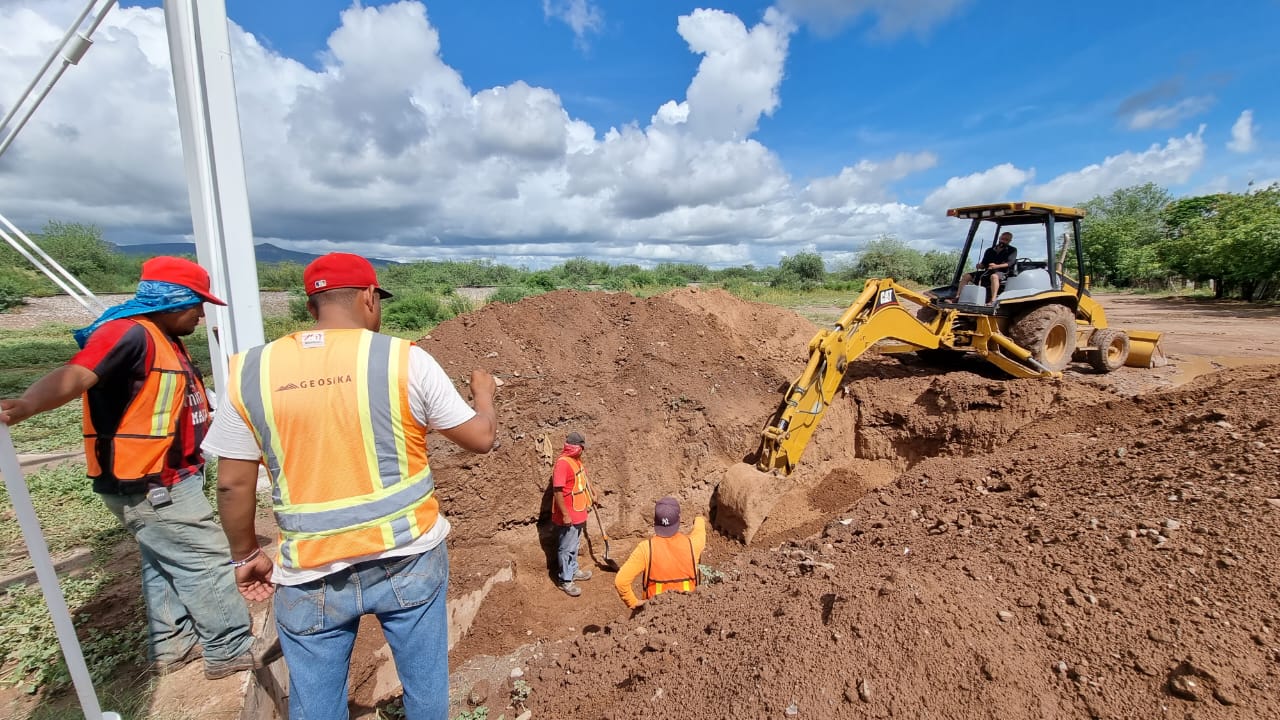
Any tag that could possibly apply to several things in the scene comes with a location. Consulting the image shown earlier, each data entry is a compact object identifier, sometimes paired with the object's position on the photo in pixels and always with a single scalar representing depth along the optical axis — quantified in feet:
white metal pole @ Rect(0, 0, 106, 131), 8.86
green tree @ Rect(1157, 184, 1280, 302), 58.70
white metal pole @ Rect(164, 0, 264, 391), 14.01
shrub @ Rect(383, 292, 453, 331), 49.60
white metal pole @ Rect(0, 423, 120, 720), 5.25
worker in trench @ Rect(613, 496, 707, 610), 12.58
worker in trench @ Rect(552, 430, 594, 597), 17.12
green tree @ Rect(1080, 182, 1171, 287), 94.58
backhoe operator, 21.88
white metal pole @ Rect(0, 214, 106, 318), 11.33
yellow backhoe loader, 18.03
